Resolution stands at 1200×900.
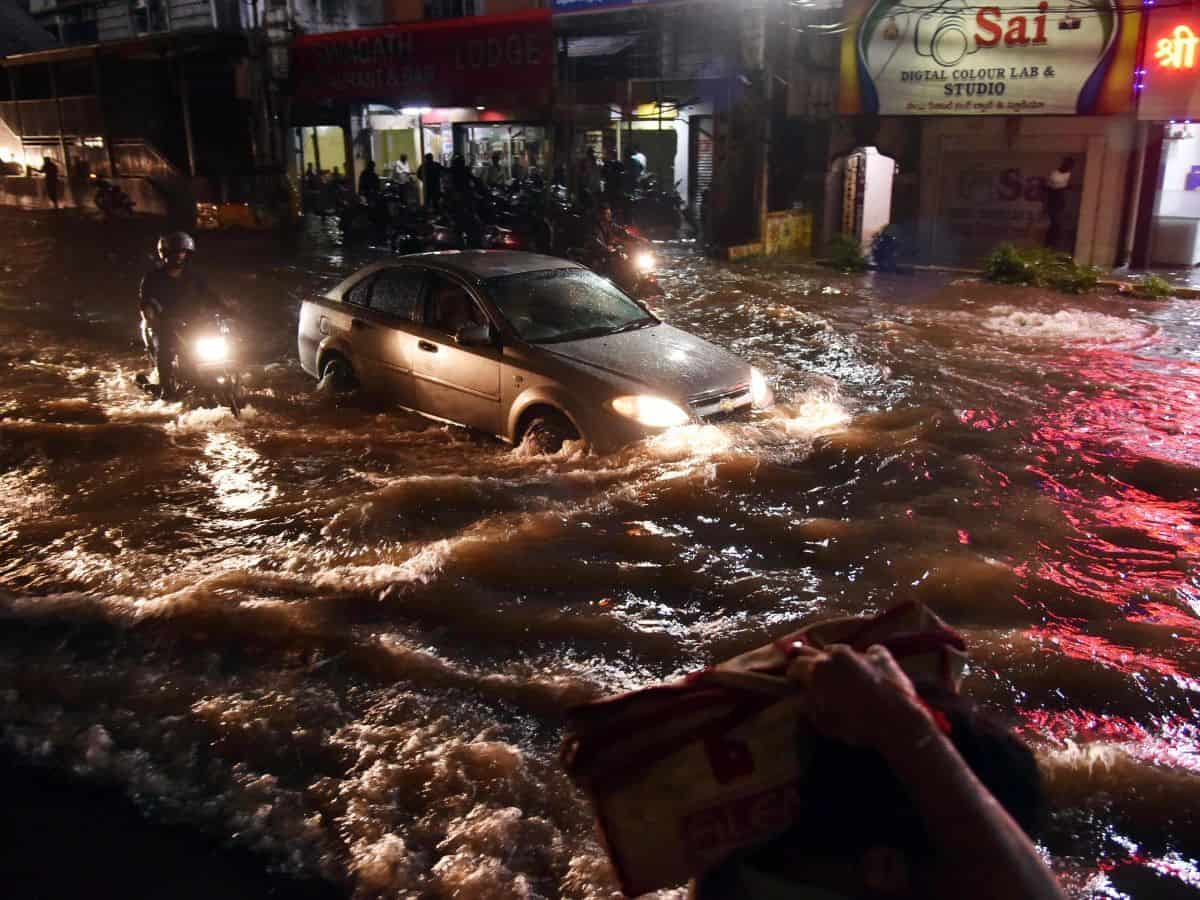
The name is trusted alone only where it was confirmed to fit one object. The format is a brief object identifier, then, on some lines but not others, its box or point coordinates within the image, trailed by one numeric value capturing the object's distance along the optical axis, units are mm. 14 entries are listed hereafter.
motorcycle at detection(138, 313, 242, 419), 8914
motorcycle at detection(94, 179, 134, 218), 26250
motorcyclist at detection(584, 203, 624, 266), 14875
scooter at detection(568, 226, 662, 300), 14844
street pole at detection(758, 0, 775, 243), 17953
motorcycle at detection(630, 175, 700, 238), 22828
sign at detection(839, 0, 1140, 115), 15016
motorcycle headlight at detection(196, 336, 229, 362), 8914
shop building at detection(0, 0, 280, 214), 25172
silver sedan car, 6812
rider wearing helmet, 8758
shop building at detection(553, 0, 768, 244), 17783
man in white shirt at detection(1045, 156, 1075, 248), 16375
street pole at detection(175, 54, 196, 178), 25231
